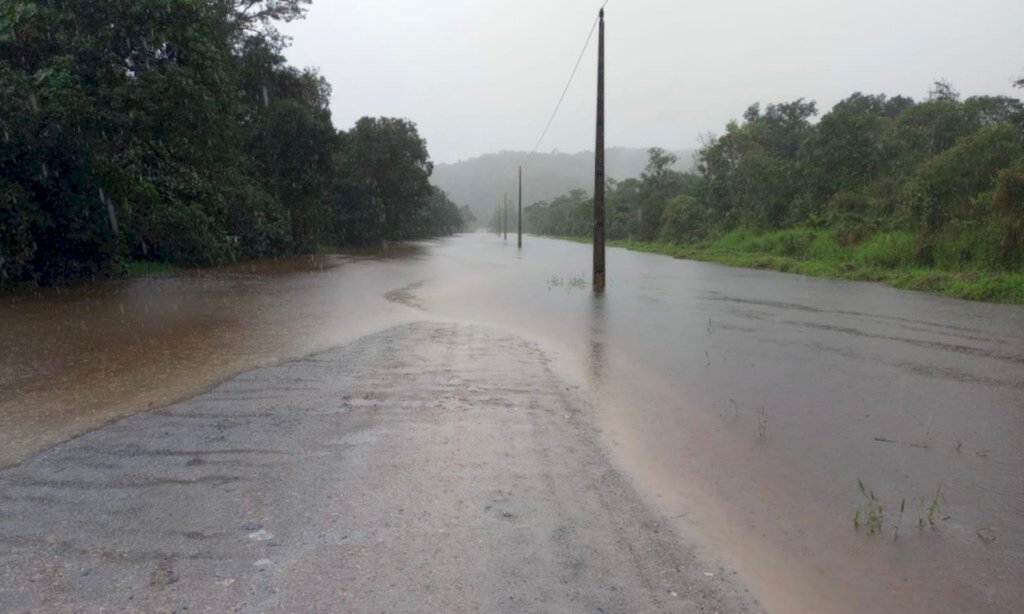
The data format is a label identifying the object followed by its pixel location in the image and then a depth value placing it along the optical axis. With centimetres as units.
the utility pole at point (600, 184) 1619
